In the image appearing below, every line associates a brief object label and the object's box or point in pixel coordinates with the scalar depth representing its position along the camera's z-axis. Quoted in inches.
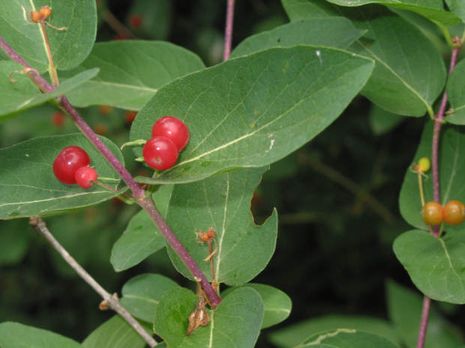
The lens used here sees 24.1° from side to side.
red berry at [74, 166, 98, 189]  8.8
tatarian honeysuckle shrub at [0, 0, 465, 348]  8.4
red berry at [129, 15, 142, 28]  19.8
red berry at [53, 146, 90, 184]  8.8
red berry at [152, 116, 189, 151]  8.7
